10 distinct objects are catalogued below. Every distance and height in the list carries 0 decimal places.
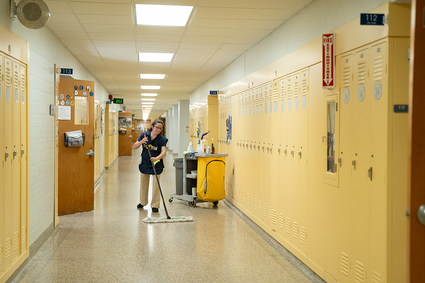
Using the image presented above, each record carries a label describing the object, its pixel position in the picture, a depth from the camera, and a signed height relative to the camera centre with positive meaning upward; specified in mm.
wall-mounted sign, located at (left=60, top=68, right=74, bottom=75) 6053 +973
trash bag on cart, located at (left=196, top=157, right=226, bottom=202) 6793 -839
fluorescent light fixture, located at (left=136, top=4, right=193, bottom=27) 4398 +1447
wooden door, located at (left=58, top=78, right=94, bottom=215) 6230 -358
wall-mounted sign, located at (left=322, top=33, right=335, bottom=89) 3359 +674
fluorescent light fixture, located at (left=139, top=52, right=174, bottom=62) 7203 +1483
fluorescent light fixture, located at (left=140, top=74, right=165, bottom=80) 9976 +1510
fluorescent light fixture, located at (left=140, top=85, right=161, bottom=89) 12844 +1535
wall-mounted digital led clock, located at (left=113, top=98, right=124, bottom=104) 14016 +1170
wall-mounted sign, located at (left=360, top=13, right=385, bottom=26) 2666 +800
